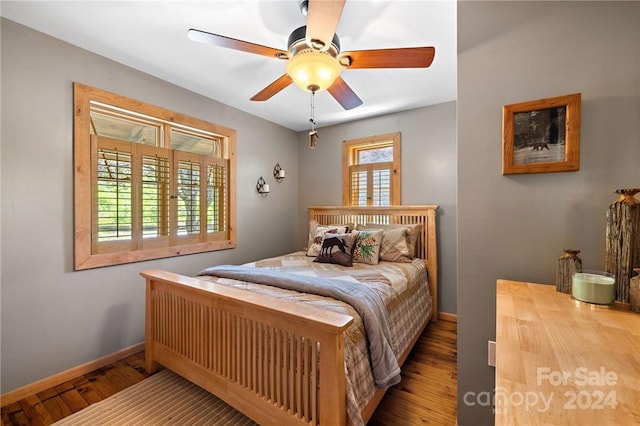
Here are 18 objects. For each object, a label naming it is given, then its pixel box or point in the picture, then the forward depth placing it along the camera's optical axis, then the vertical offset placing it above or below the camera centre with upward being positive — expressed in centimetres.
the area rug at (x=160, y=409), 166 -128
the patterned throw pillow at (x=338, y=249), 278 -41
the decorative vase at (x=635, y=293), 90 -28
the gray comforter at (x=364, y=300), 158 -57
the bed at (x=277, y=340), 127 -76
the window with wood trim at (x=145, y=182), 219 +28
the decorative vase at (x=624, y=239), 98 -11
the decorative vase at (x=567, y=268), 109 -24
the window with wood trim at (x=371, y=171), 352 +54
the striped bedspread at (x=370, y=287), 144 -65
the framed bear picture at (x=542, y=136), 119 +34
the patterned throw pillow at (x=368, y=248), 284 -40
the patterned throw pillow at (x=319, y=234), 324 -29
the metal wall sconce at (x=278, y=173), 398 +55
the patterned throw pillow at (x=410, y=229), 303 -22
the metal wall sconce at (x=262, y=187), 372 +32
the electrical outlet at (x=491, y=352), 134 -71
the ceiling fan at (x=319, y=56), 151 +90
